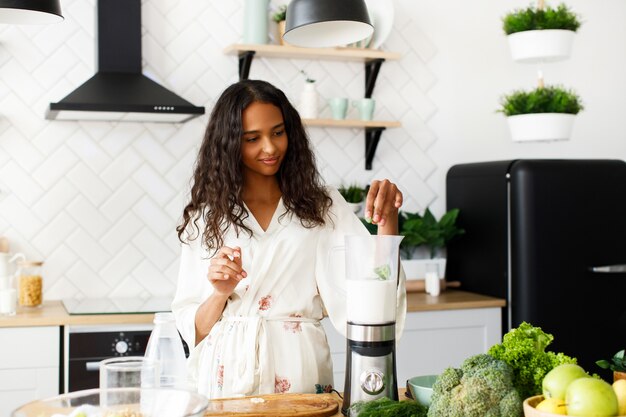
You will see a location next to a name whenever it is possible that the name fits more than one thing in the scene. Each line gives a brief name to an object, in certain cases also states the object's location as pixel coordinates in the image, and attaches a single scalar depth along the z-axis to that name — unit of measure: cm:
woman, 227
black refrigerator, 370
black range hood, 333
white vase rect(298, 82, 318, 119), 389
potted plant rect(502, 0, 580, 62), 379
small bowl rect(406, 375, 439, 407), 176
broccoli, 153
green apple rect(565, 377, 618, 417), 142
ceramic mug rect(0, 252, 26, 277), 349
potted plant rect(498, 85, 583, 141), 386
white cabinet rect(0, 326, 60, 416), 314
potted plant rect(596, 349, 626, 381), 176
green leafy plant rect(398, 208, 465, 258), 397
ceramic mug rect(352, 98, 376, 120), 399
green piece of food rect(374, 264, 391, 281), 180
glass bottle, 187
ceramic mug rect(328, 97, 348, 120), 393
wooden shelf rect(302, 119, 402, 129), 386
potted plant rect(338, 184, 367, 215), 393
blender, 178
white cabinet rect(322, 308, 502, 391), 360
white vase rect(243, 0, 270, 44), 384
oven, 318
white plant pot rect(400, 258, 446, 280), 400
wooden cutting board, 174
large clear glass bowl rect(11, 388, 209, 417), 145
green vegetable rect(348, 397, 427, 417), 164
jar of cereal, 346
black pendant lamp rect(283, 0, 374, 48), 209
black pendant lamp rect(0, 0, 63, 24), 198
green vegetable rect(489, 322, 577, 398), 167
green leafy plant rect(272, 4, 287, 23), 388
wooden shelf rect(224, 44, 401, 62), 378
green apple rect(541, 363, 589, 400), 150
